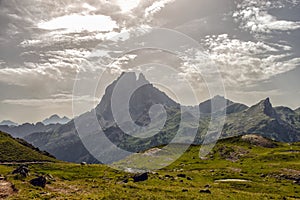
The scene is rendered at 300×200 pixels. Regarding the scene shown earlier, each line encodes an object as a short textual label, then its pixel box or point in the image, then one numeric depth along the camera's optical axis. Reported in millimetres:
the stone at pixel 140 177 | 80125
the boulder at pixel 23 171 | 65381
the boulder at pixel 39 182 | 58759
